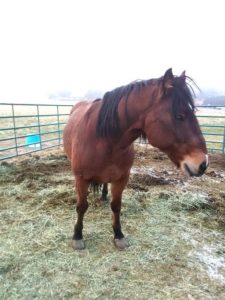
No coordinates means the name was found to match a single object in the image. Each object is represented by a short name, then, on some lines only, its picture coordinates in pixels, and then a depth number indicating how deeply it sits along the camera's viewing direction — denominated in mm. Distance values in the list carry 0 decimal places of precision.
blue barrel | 7137
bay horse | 1758
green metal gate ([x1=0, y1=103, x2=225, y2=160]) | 6925
